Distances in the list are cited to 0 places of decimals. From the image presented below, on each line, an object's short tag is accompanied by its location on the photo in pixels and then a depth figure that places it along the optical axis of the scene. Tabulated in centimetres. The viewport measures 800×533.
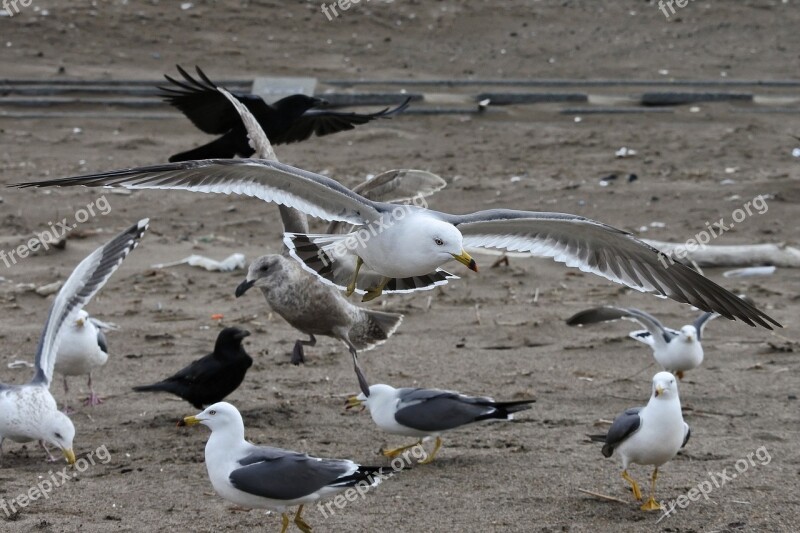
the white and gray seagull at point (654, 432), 1020
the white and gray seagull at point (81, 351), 1301
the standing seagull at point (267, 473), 952
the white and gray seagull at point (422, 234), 1019
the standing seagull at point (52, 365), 1105
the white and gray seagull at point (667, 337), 1372
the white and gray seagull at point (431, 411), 1150
